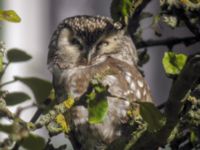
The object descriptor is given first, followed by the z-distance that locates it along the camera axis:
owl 5.59
